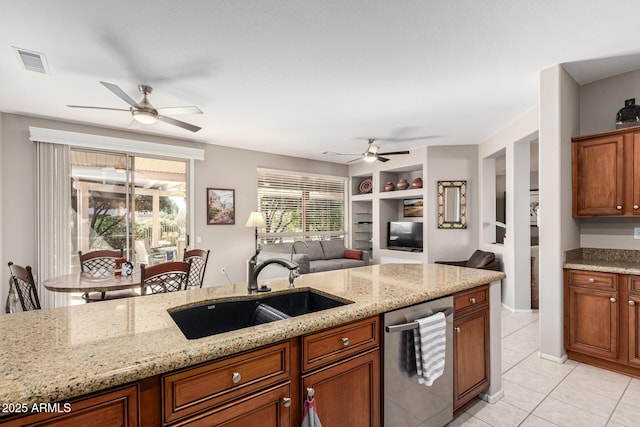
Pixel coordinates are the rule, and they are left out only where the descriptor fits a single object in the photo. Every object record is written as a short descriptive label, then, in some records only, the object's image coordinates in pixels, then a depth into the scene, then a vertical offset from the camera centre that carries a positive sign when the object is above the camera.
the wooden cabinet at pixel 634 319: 2.54 -0.89
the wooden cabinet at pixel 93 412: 0.76 -0.52
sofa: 5.44 -0.84
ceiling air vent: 2.50 +1.34
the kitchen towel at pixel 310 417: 1.18 -0.79
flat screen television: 6.19 -0.46
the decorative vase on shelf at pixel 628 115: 2.83 +0.92
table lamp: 5.35 -0.10
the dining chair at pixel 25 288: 2.31 -0.57
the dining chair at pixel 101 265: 3.43 -0.61
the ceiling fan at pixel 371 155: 4.87 +0.96
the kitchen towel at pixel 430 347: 1.63 -0.73
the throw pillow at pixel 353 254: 6.66 -0.87
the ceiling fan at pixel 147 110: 2.87 +1.02
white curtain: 4.03 -0.01
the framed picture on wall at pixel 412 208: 6.63 +0.14
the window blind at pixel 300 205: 6.38 +0.21
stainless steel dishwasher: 1.57 -0.89
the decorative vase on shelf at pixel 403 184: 6.33 +0.62
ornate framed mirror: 5.61 +0.18
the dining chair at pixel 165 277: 2.66 -0.56
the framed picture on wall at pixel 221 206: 5.44 +0.16
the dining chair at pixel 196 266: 3.70 -0.63
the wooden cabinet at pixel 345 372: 1.29 -0.71
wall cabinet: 2.76 +0.37
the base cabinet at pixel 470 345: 1.93 -0.87
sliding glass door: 4.42 +0.18
